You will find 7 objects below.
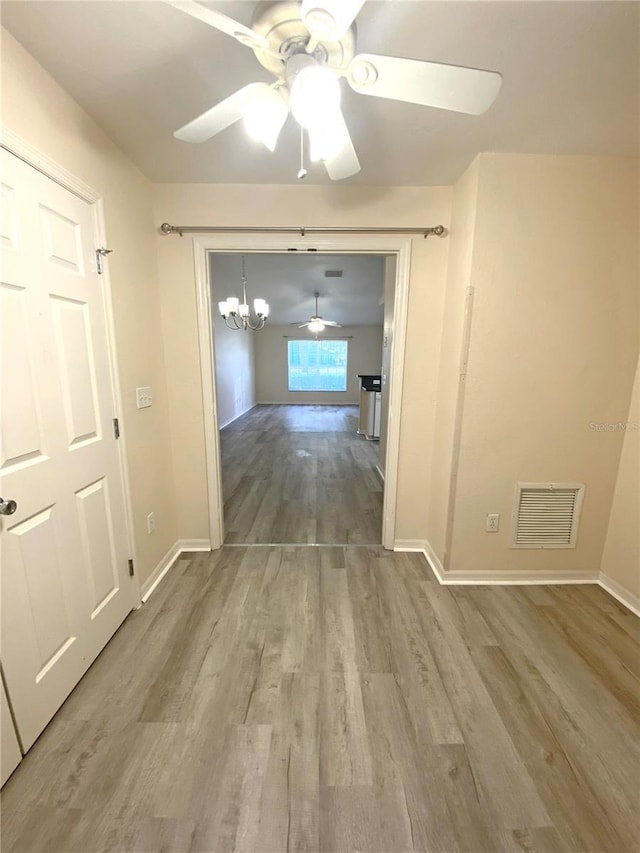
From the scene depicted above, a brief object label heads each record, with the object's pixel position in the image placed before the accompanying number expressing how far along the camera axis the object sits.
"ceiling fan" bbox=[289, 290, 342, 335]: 6.88
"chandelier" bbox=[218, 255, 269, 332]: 4.19
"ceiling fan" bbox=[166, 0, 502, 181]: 0.74
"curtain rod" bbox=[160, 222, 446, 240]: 1.95
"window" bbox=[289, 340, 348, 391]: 9.53
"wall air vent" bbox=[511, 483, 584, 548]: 1.99
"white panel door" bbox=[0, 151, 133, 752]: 1.10
